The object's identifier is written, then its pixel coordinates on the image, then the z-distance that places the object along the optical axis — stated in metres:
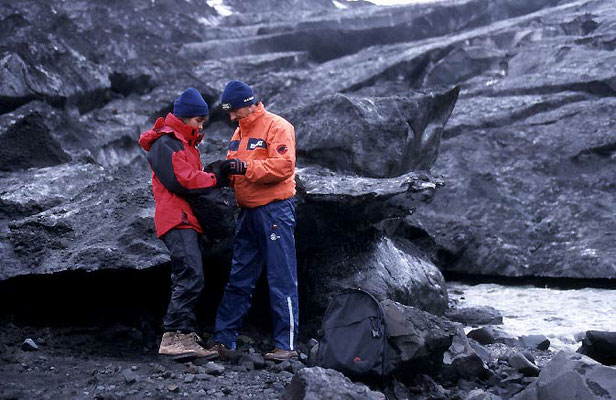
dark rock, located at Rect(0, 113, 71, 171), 9.40
